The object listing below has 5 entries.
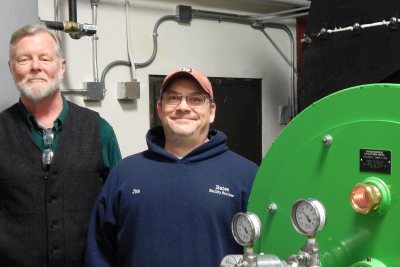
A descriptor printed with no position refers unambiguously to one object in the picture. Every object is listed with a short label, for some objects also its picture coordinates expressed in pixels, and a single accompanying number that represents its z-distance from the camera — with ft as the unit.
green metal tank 2.98
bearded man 5.14
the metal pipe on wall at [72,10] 8.01
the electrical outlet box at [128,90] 8.87
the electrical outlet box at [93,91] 8.53
